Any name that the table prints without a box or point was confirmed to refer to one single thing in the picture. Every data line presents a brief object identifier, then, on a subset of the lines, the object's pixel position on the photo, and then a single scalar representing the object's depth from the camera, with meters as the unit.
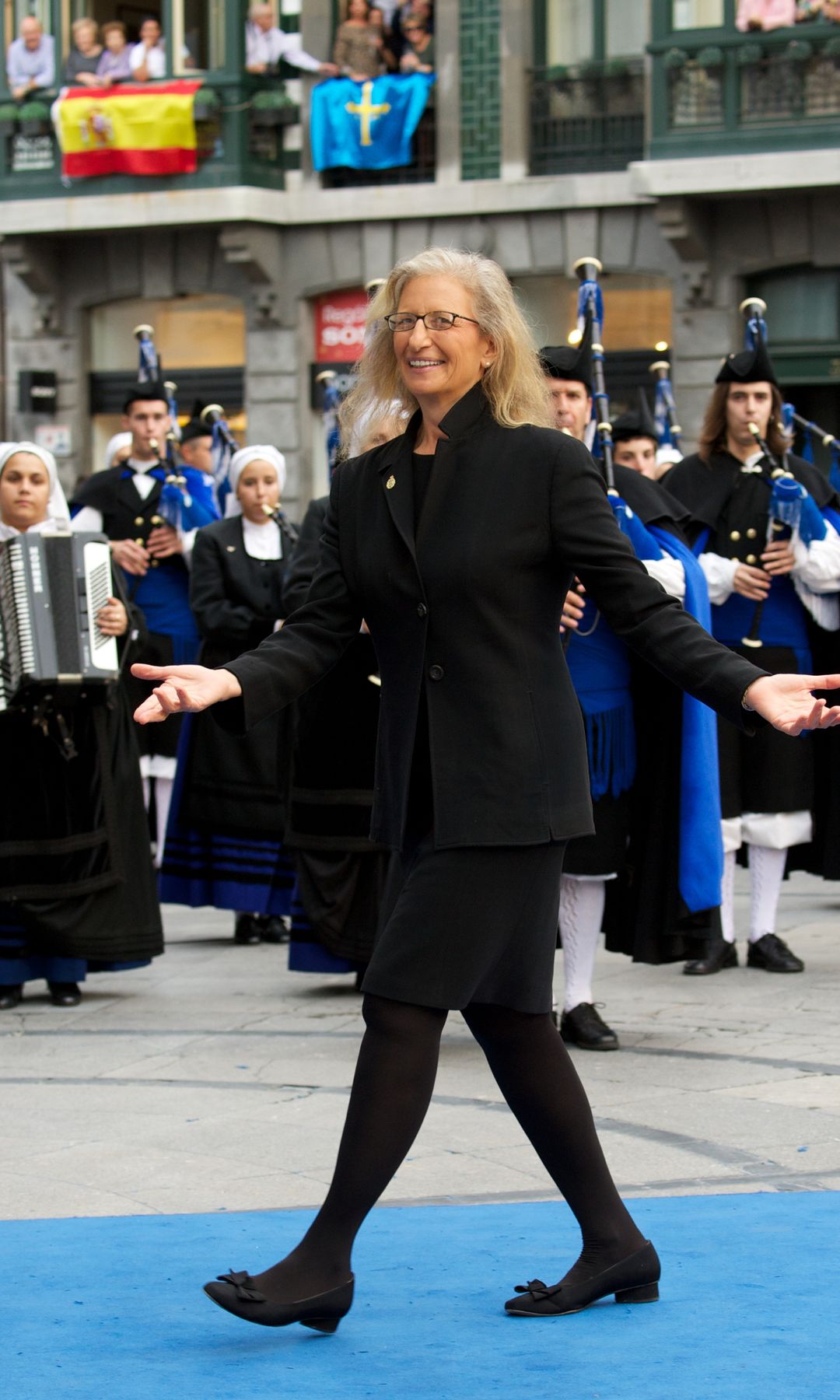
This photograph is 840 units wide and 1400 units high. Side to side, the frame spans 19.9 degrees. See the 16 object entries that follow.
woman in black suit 4.33
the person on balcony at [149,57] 24.73
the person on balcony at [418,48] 23.73
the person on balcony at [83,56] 25.02
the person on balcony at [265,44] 24.41
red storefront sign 24.00
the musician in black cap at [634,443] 8.91
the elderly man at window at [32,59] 25.39
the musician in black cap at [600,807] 7.41
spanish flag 24.44
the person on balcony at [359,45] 23.83
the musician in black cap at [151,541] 10.77
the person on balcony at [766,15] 21.62
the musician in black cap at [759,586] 8.86
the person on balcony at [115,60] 24.83
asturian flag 23.66
